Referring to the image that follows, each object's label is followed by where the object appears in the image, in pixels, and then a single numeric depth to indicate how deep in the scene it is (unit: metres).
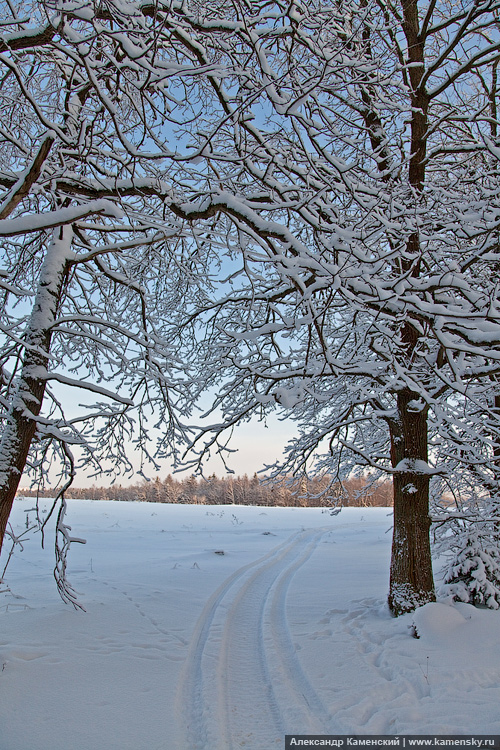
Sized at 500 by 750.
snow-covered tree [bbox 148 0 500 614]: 3.32
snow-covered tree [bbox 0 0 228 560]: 2.89
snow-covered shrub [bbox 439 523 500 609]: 6.05
